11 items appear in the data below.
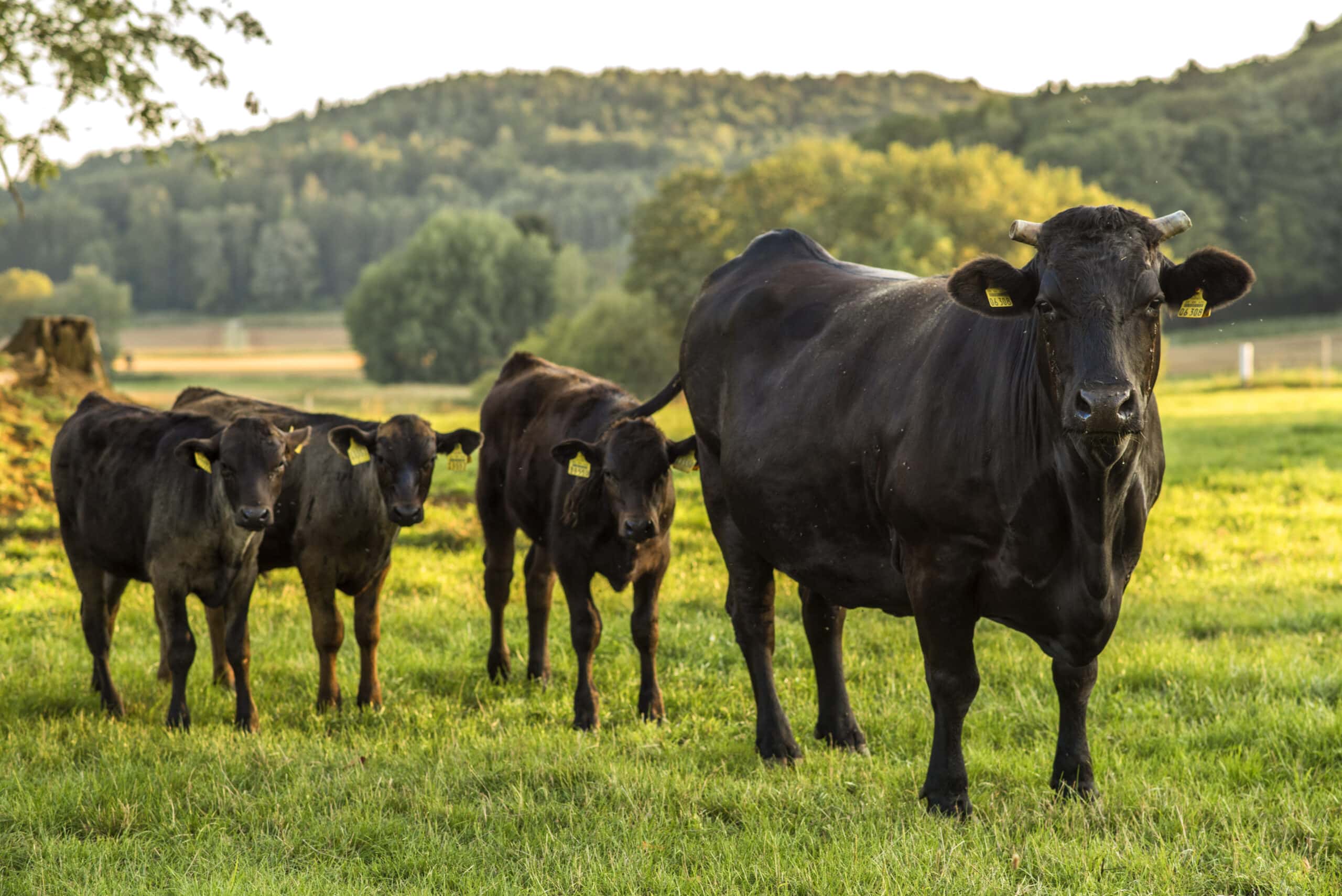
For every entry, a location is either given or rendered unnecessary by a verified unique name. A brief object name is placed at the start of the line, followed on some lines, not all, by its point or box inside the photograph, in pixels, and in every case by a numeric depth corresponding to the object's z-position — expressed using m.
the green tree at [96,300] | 114.81
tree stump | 19.89
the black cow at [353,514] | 7.81
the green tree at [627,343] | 62.09
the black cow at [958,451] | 4.48
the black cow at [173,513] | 7.36
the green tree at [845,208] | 59.41
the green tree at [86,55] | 16.30
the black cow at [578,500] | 7.49
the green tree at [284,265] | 163.62
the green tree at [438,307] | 90.19
